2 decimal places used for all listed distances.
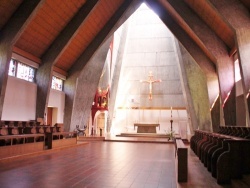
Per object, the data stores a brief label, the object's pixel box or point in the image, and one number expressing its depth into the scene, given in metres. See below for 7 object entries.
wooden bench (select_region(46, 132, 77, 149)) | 8.08
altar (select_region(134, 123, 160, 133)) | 16.81
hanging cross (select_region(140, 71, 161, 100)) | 19.34
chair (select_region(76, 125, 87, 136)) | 13.80
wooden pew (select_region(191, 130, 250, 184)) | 3.34
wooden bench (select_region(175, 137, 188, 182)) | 3.60
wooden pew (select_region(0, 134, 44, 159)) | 5.84
